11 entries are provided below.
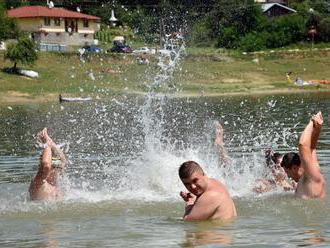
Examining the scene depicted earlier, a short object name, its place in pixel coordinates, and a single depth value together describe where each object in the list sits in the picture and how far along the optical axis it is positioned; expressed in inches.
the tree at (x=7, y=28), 2923.2
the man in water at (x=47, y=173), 543.8
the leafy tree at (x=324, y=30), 3558.1
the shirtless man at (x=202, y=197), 445.7
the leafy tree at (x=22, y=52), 2696.9
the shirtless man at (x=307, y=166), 489.7
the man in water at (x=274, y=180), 580.1
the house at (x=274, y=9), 4313.5
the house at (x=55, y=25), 3730.3
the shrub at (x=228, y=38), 3572.8
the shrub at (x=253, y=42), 3479.3
